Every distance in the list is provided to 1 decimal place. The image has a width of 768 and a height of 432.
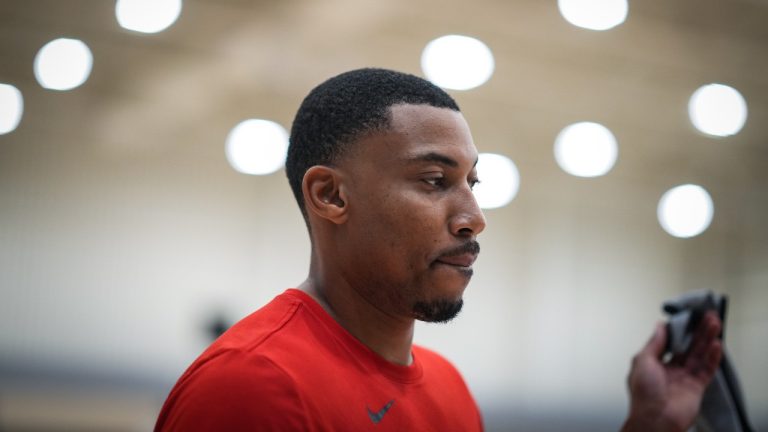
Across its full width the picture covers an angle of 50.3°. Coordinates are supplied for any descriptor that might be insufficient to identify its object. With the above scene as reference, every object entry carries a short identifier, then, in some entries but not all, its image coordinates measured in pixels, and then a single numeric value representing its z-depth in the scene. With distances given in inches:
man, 46.3
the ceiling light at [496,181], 182.4
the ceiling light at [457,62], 166.4
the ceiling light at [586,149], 191.2
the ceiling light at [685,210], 200.4
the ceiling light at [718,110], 192.1
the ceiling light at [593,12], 166.7
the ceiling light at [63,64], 140.7
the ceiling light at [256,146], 164.1
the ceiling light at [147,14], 143.4
